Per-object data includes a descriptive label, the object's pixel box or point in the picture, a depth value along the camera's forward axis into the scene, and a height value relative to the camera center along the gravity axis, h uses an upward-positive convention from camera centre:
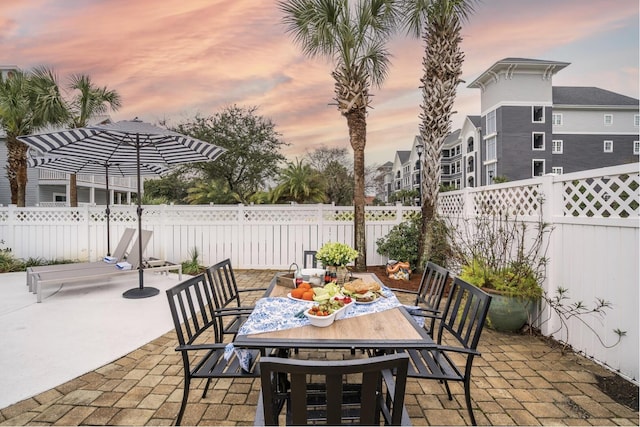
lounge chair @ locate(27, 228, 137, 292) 5.32 -1.02
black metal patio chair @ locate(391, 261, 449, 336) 2.58 -0.74
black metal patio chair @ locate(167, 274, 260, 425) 2.01 -1.03
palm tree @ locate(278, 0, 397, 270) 5.93 +3.06
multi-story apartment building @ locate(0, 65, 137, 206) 14.62 +1.19
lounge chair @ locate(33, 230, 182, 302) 4.85 -1.05
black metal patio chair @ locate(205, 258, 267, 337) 2.54 -0.80
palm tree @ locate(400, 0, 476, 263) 5.68 +2.43
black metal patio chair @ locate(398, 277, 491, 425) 1.97 -1.02
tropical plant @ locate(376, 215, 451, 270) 6.23 -0.73
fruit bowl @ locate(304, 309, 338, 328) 1.88 -0.65
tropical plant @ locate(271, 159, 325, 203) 12.00 +0.78
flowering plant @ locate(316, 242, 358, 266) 2.81 -0.41
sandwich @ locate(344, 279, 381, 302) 2.38 -0.64
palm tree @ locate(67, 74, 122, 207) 8.65 +2.94
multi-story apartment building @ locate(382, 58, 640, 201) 22.09 +5.93
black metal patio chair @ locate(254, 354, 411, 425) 1.08 -0.61
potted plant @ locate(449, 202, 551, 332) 3.61 -0.75
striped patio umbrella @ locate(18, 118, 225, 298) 4.45 +0.99
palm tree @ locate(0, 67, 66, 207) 8.34 +2.59
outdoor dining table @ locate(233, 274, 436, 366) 1.70 -0.71
